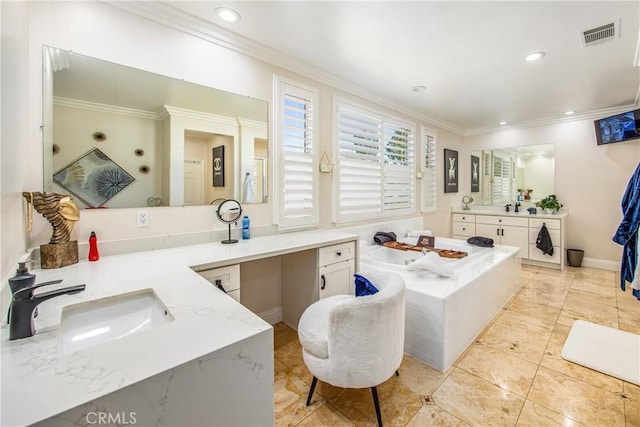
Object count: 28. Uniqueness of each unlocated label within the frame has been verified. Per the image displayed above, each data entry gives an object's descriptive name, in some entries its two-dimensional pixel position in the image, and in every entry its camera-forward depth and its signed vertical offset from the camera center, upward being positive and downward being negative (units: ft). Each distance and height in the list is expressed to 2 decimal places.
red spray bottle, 5.32 -0.75
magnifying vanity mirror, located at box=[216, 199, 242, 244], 7.20 -0.05
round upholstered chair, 4.41 -2.25
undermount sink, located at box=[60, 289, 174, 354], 3.11 -1.35
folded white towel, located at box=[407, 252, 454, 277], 7.75 -1.59
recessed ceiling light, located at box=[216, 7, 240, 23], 6.32 +4.59
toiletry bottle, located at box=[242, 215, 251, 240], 7.56 -0.52
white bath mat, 6.39 -3.63
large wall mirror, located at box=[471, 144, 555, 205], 15.67 +2.19
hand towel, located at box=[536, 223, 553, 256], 14.01 -1.61
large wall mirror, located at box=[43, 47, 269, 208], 5.33 +1.66
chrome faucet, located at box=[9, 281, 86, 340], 2.48 -0.94
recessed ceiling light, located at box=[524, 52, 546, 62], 8.24 +4.69
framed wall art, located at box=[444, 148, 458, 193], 16.55 +2.42
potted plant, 14.99 +0.34
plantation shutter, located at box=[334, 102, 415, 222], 10.52 +1.92
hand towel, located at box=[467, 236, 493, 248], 11.84 -1.38
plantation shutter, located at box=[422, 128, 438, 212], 14.83 +2.16
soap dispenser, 2.63 -0.69
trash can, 14.53 -2.47
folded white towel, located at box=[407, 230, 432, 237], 12.95 -1.08
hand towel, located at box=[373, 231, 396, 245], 11.79 -1.17
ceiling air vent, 6.93 +4.60
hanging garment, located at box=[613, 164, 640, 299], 6.28 -0.46
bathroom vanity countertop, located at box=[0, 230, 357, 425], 1.80 -1.17
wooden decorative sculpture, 4.67 -0.21
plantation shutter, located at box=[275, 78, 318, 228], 8.45 +1.77
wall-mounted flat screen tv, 12.55 +3.91
